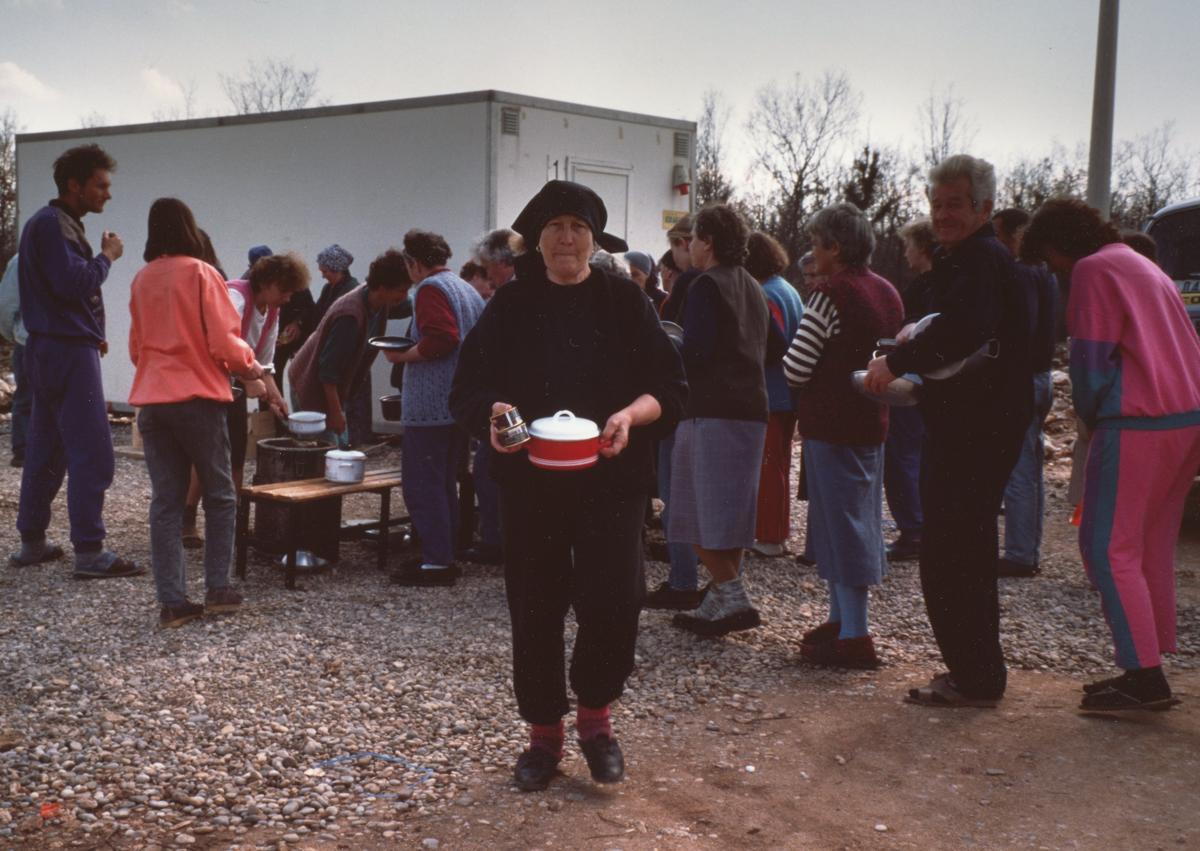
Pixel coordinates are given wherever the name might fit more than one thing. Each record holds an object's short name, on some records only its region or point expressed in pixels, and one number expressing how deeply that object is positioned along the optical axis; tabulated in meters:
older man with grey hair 4.09
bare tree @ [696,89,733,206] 30.92
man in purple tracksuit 6.05
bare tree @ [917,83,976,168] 32.03
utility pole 9.80
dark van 8.63
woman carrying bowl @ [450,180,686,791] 3.53
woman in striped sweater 4.82
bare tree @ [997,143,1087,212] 32.31
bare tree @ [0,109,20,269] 24.45
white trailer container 10.23
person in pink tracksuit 4.15
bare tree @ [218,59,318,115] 44.31
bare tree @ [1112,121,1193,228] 34.22
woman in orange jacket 5.20
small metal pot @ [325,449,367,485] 6.48
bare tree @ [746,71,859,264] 29.84
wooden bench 6.21
